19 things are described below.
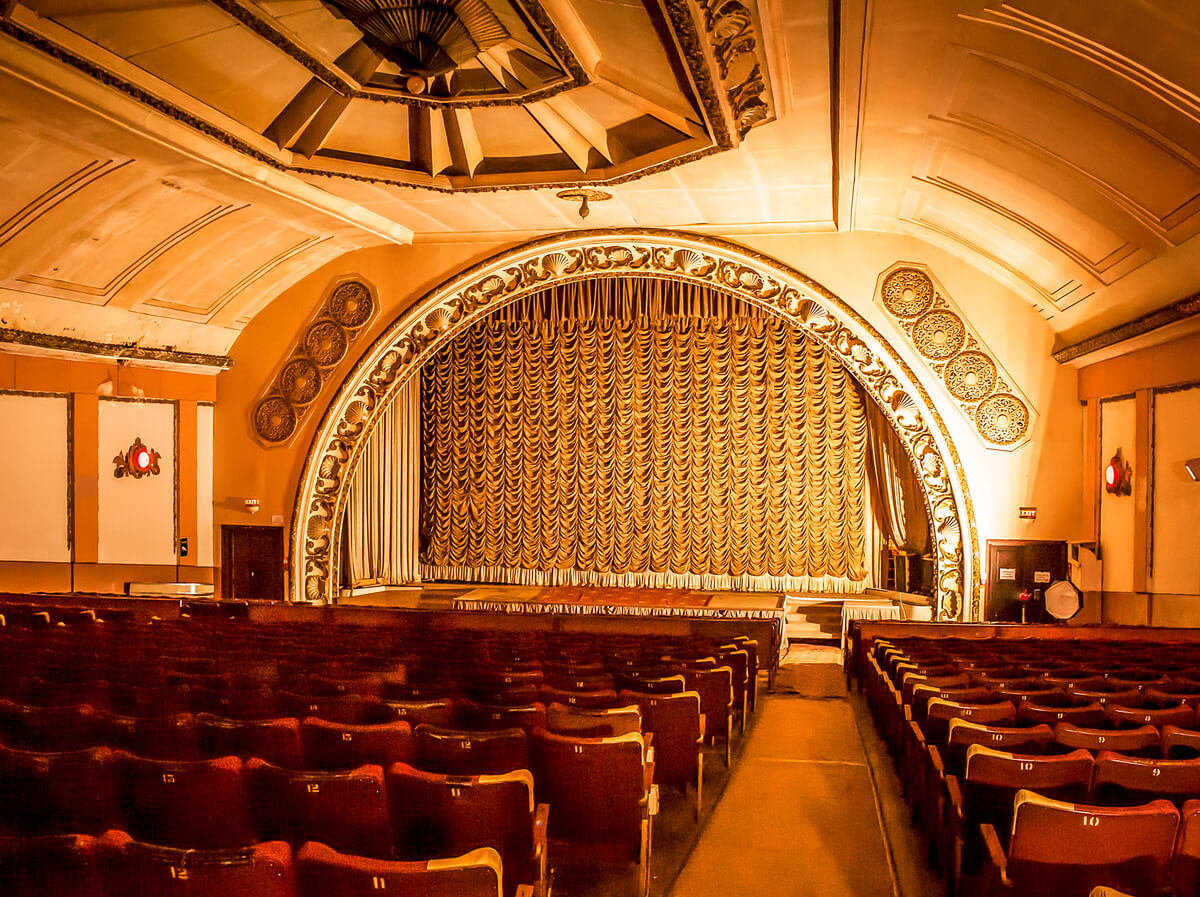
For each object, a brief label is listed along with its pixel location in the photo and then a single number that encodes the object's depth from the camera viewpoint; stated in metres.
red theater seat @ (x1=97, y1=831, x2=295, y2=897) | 2.02
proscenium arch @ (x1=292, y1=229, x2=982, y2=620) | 12.49
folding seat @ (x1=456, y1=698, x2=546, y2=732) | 3.75
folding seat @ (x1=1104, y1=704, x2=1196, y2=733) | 3.95
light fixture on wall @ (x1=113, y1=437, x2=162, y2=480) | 13.43
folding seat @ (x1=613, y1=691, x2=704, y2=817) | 4.31
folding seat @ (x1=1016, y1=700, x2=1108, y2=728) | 3.90
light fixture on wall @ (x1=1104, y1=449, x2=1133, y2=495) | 10.53
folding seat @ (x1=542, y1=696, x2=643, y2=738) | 3.67
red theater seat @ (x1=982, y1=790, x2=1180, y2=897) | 2.54
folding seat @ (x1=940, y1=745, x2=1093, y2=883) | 3.05
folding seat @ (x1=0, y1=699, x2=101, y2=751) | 3.49
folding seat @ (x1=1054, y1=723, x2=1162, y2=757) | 3.45
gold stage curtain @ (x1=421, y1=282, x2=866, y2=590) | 15.96
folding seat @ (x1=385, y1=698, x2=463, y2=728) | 3.81
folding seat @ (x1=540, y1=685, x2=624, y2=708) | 4.22
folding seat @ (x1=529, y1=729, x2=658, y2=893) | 3.38
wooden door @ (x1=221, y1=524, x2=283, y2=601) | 14.22
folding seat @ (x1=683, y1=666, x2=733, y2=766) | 5.22
